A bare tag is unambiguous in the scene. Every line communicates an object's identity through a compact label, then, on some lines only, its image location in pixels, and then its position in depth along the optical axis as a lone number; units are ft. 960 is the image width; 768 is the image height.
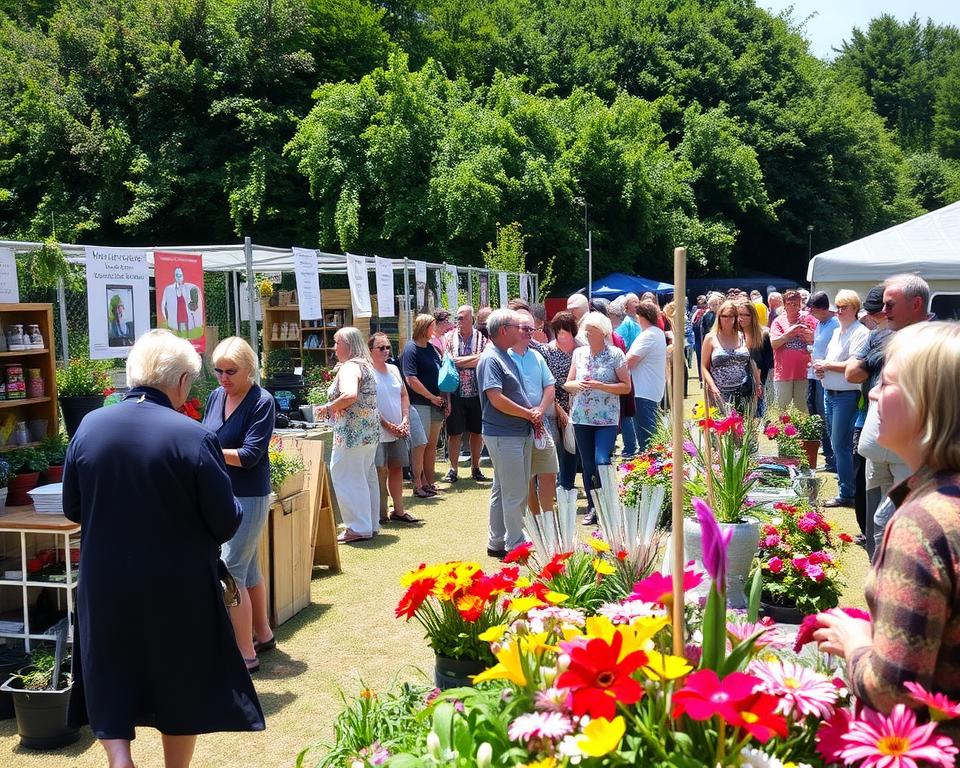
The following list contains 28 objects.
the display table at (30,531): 13.82
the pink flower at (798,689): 5.34
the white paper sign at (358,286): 29.89
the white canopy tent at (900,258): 31.01
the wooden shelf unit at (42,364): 17.31
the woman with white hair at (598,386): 23.08
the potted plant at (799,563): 14.83
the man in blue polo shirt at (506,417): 19.53
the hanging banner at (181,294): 20.10
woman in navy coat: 9.41
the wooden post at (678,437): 5.13
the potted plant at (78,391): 17.98
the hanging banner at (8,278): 16.28
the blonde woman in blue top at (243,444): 14.56
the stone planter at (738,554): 13.17
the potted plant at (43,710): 12.84
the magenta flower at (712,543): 5.13
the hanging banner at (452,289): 43.88
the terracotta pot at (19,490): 15.57
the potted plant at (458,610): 8.00
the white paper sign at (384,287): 32.63
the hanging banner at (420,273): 37.93
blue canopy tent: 83.82
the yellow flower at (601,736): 4.84
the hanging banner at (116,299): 17.78
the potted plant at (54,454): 16.30
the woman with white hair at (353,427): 23.58
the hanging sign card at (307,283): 25.31
